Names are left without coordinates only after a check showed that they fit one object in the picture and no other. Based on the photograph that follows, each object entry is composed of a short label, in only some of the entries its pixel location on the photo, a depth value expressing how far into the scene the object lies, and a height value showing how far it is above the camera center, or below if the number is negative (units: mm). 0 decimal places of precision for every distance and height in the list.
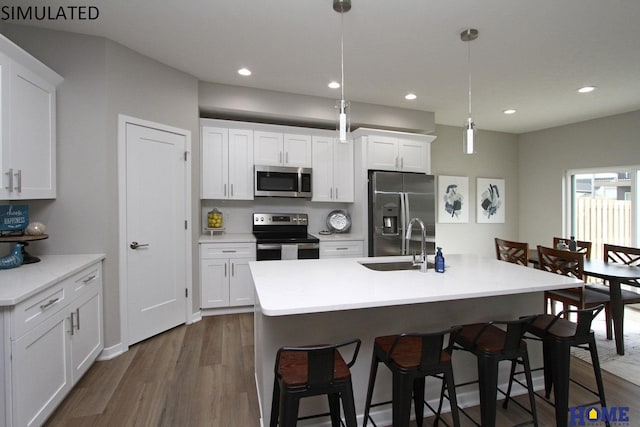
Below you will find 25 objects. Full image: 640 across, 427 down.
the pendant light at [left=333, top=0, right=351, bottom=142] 1945 +671
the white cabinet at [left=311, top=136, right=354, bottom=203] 4113 +575
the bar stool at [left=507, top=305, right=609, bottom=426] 1691 -754
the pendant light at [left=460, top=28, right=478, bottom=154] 2145 +535
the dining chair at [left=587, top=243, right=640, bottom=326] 2843 -625
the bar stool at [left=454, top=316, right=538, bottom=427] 1562 -742
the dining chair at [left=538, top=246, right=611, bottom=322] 2816 -595
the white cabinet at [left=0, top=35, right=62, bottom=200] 1878 +605
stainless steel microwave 3824 +402
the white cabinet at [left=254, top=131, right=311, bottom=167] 3865 +822
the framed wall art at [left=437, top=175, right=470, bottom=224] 5273 +226
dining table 2672 -677
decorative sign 1994 -18
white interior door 2750 -165
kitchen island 1467 -561
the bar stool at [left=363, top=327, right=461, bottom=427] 1380 -710
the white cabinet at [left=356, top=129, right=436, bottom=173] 4066 +845
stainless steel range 3584 -312
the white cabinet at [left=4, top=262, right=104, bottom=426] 1497 -768
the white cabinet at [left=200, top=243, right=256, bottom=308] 3475 -706
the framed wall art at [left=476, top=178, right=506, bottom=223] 5551 +208
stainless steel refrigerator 3873 +31
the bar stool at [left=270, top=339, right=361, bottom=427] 1252 -702
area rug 2443 -1271
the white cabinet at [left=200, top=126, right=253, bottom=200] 3672 +613
